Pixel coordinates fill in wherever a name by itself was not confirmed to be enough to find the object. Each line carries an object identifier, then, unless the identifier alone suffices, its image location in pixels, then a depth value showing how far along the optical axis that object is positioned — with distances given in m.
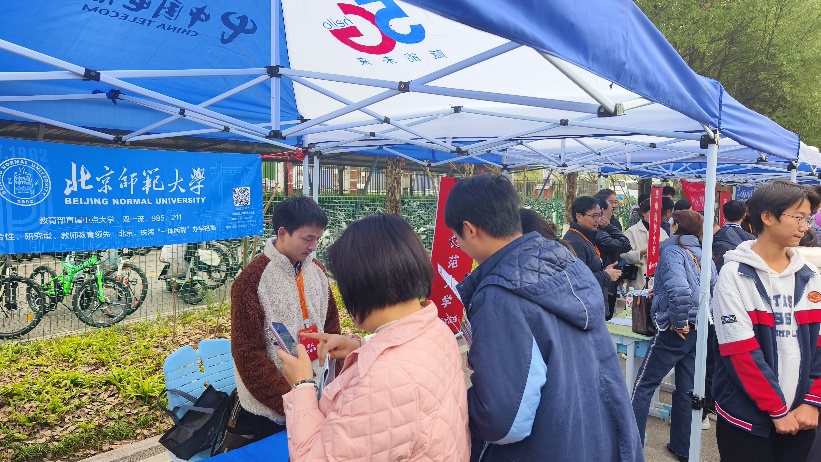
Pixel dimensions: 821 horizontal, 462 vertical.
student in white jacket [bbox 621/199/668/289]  6.10
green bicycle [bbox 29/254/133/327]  5.62
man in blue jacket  1.27
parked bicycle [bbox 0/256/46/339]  5.24
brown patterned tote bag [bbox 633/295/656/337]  3.75
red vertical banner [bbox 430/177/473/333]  4.40
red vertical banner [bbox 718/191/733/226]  7.36
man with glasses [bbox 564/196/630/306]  4.00
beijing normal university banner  3.00
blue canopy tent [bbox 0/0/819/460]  1.80
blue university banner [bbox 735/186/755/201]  13.82
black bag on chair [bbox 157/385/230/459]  2.21
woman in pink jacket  1.09
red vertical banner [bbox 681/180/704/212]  9.25
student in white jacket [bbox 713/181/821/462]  2.18
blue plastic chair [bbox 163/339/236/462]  2.60
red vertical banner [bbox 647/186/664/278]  4.65
